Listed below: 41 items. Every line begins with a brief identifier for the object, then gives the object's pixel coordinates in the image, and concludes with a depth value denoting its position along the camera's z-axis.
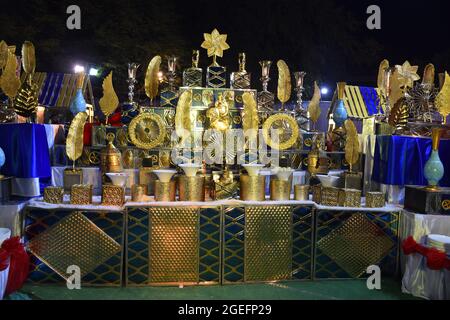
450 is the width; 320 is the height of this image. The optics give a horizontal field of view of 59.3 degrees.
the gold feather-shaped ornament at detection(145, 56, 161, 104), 4.63
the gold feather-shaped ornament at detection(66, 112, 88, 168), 3.98
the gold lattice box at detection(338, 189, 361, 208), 3.79
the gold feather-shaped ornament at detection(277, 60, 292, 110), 4.66
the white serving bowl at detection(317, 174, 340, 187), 3.99
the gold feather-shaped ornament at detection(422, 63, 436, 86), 4.48
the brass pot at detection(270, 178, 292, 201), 3.81
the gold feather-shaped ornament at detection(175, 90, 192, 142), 4.12
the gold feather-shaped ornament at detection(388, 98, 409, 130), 4.08
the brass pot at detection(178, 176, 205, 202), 3.68
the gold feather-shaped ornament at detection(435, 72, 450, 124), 4.05
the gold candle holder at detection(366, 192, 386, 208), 3.82
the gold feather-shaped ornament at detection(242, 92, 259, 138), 4.20
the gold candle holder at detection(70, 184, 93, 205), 3.64
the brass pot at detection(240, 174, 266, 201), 3.75
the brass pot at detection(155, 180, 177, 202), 3.65
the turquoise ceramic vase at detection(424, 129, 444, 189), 3.54
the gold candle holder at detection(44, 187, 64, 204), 3.63
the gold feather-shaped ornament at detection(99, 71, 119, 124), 4.51
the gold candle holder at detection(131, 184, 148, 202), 3.70
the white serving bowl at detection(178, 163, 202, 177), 3.68
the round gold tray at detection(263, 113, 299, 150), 4.38
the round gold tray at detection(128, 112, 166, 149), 4.22
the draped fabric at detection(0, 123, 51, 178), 3.75
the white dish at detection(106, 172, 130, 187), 3.74
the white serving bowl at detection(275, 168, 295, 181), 3.82
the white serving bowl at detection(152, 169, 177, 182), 3.66
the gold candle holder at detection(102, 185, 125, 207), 3.63
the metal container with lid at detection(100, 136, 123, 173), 4.05
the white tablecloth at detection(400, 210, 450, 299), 3.24
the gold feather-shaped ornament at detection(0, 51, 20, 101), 4.10
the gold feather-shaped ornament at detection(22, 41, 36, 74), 4.09
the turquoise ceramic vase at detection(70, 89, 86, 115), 4.98
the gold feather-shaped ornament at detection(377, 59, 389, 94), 4.79
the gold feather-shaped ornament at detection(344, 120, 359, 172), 4.22
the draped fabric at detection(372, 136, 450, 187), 3.89
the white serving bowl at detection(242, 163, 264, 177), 3.75
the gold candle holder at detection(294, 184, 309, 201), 3.82
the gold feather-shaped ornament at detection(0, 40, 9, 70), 4.36
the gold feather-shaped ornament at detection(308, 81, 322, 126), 4.86
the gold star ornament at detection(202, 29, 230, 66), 4.75
